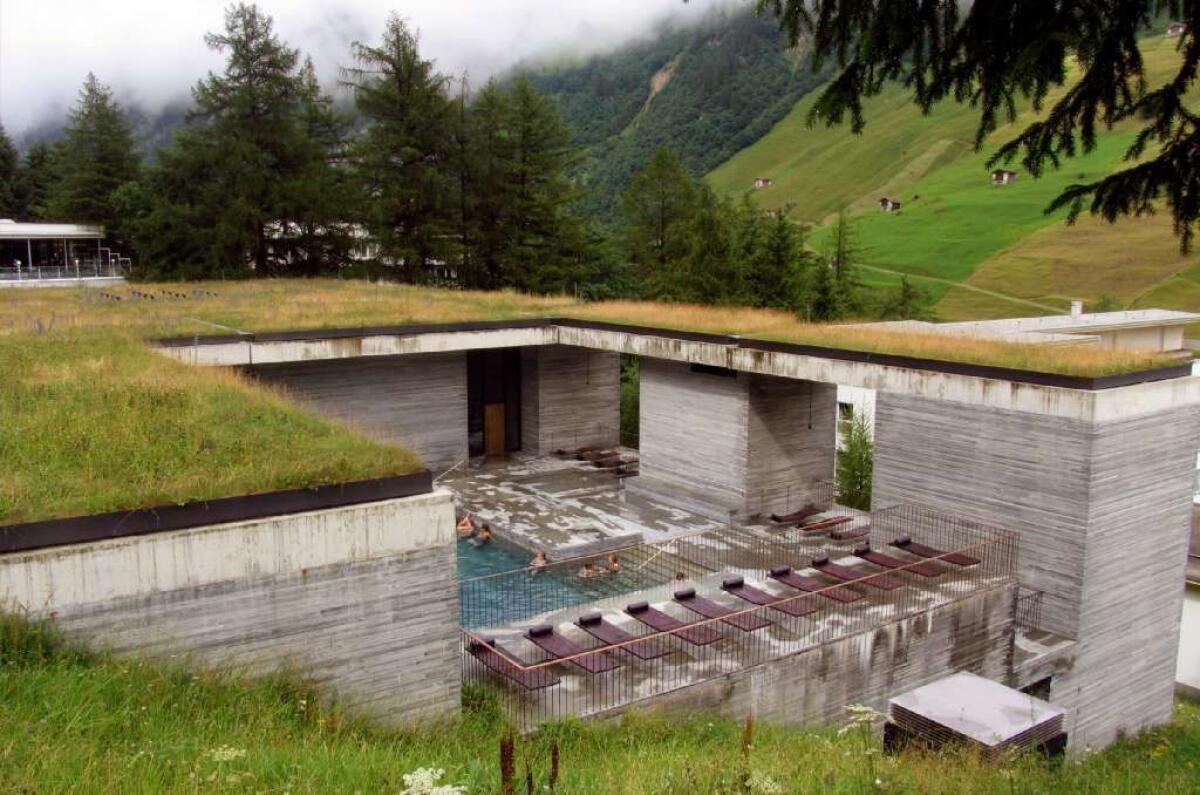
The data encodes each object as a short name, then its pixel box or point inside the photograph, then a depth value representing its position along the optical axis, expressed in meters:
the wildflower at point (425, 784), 4.45
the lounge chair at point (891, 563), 14.82
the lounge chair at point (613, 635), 12.02
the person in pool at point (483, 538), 19.20
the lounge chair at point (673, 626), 12.19
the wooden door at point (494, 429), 26.62
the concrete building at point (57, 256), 44.47
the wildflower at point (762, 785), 5.18
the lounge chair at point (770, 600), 13.34
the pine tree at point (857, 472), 25.25
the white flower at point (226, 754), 5.75
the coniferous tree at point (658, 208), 47.84
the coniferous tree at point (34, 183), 59.16
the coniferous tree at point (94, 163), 48.47
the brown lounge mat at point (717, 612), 12.66
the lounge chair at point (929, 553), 14.98
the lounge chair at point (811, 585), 14.02
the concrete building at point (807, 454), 14.56
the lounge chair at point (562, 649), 11.73
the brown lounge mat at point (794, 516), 19.84
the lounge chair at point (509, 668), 10.97
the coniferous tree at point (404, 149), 39.53
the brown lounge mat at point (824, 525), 19.28
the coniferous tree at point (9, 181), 59.03
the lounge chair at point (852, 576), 14.66
